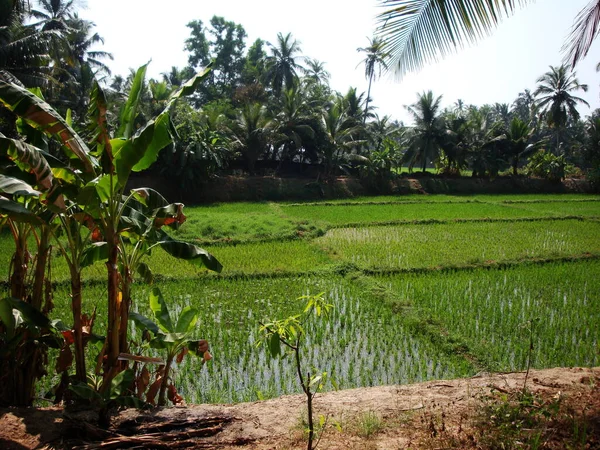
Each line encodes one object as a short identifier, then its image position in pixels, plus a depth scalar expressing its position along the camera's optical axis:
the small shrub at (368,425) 2.57
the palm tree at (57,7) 19.48
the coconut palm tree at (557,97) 24.86
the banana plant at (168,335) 3.03
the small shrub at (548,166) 22.01
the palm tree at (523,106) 44.78
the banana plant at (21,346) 2.64
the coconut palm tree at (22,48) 11.19
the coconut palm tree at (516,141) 22.53
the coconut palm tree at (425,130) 21.70
